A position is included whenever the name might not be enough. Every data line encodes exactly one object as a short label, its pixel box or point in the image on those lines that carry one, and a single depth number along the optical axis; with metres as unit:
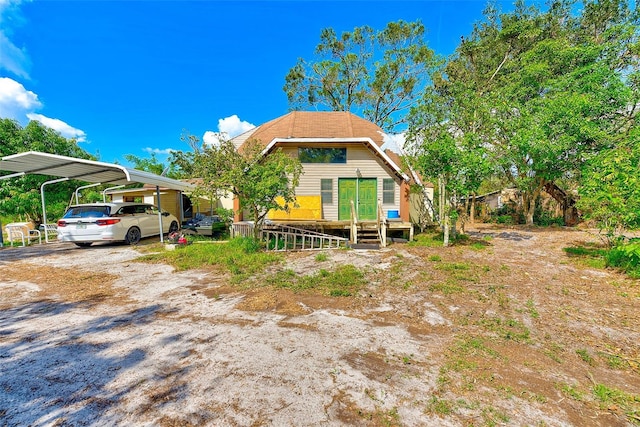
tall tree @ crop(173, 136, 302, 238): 8.05
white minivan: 9.23
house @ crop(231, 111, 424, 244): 13.28
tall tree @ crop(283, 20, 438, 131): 22.98
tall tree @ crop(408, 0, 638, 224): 11.48
